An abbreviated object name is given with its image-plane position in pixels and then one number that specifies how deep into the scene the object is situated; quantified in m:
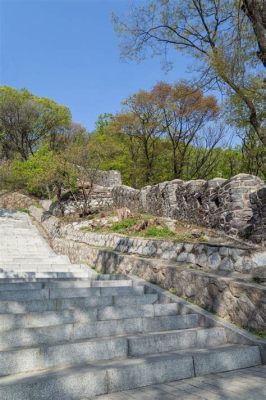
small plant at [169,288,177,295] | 5.51
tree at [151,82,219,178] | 24.16
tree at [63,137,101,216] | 19.11
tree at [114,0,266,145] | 8.45
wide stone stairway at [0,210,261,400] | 2.96
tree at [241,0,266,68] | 6.68
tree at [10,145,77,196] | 19.28
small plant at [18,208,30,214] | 25.09
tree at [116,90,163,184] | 24.59
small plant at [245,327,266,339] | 4.04
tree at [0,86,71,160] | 34.72
